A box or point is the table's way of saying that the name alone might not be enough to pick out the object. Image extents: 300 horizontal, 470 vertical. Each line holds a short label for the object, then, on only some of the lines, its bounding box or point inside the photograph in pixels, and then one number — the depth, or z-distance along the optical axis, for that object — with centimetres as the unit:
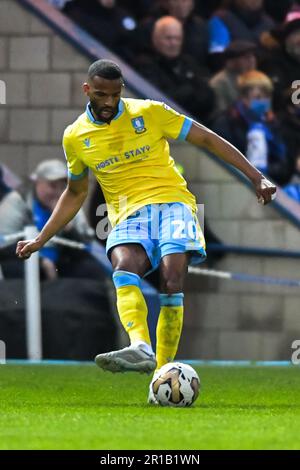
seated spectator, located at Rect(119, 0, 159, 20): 1566
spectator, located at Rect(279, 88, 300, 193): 1537
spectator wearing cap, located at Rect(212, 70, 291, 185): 1494
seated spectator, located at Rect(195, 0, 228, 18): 1627
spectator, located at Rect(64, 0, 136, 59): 1527
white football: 877
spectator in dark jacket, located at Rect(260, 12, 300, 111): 1581
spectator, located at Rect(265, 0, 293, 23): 1686
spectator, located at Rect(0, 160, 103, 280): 1435
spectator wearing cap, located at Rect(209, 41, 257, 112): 1526
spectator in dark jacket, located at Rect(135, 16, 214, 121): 1498
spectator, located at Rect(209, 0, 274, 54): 1584
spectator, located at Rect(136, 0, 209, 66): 1558
